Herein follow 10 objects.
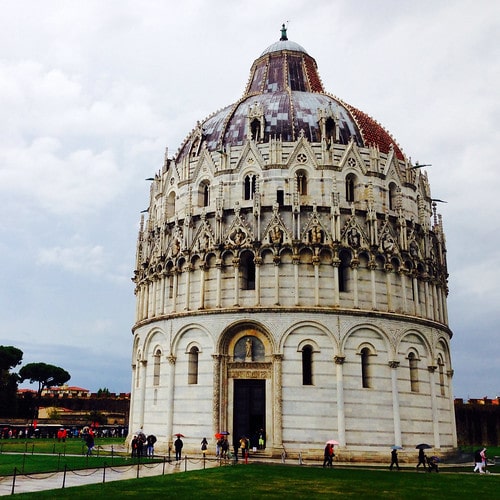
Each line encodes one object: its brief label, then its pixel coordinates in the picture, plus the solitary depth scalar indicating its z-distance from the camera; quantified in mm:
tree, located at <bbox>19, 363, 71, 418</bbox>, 96750
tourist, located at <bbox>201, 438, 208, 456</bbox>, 36406
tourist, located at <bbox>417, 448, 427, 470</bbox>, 32834
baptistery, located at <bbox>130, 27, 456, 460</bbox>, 38406
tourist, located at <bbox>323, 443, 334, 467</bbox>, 32750
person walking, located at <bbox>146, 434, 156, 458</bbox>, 36947
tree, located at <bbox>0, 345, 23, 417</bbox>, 79062
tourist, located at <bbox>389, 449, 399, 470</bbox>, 32469
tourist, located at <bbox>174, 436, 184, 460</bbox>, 35500
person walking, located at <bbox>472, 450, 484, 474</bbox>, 32438
